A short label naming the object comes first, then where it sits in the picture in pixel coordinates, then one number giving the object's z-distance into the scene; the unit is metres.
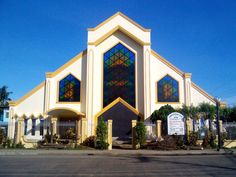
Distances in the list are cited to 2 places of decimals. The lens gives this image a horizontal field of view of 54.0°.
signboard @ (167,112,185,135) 18.51
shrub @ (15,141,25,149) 19.39
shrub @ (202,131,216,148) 18.73
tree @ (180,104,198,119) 23.88
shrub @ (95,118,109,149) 18.51
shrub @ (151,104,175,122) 23.07
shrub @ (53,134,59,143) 19.74
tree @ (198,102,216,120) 23.86
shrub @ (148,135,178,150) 17.98
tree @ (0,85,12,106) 47.48
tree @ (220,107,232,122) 25.57
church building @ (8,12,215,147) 24.93
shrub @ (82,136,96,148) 19.35
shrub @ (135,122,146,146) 18.78
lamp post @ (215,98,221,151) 17.27
